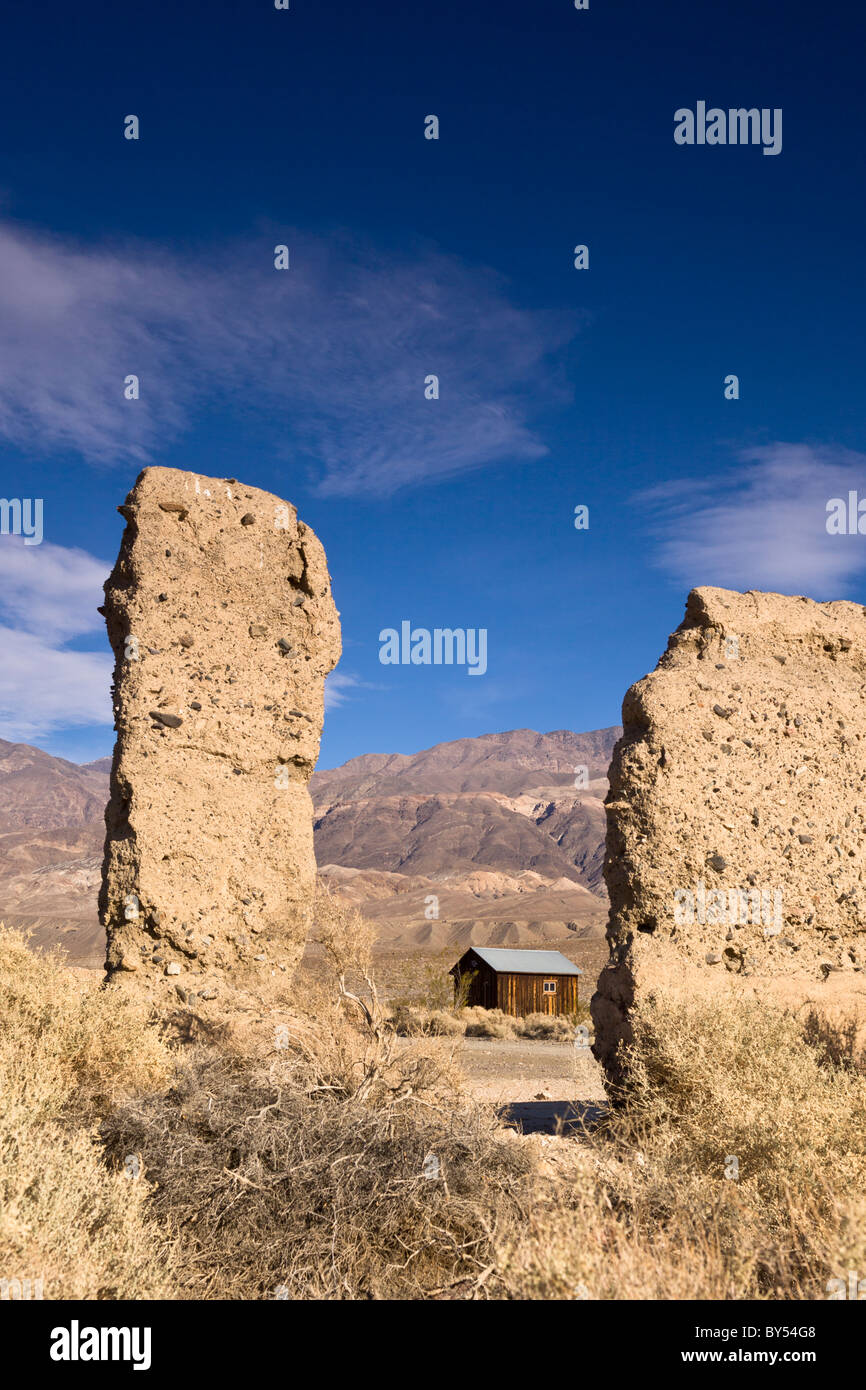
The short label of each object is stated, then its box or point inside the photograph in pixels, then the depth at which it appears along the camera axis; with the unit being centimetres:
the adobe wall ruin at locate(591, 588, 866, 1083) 666
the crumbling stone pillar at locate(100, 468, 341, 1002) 693
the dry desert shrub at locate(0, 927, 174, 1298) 355
